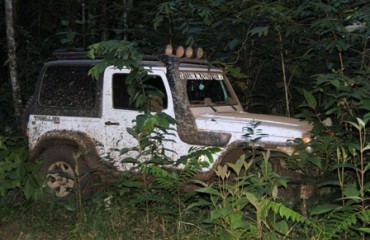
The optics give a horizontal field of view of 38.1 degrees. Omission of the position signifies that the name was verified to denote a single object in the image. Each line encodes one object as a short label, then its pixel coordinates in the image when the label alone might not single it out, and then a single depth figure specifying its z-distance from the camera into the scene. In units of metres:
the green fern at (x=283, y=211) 4.34
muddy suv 6.32
